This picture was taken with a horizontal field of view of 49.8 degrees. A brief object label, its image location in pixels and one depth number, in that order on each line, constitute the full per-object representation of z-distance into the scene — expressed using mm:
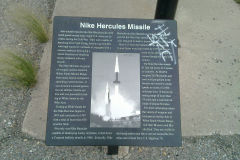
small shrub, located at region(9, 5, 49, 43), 2959
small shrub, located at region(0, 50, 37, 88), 2637
